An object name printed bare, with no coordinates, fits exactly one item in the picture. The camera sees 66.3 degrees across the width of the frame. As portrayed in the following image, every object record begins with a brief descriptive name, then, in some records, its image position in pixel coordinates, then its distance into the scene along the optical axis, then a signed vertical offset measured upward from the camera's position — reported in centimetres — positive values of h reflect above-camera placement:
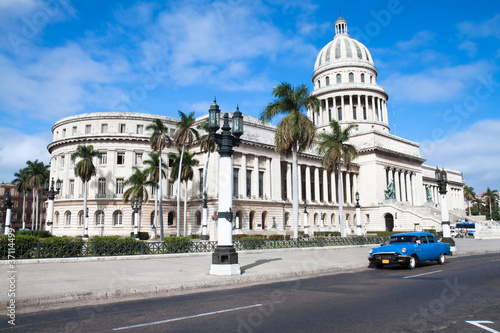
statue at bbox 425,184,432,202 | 7539 +356
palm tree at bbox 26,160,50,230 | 7531 +906
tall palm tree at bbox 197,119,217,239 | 4279 +893
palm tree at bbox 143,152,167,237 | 5099 +643
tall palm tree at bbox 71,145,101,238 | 5094 +705
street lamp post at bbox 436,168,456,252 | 2818 +104
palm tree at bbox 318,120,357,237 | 4178 +722
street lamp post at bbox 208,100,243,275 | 1395 +85
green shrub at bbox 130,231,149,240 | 4651 -220
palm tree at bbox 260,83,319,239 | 3322 +852
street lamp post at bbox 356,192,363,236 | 4438 -24
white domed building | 5662 +527
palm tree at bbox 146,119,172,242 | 4666 +986
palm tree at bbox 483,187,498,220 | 12688 +546
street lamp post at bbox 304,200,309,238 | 4851 -100
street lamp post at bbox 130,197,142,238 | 4730 +185
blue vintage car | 1631 -159
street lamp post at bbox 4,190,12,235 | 3617 +124
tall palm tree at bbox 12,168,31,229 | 7806 +815
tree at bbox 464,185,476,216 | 12838 +687
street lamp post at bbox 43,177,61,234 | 3672 +113
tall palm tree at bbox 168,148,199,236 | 4981 +705
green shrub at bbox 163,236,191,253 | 2325 -166
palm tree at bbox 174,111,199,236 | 4569 +1042
